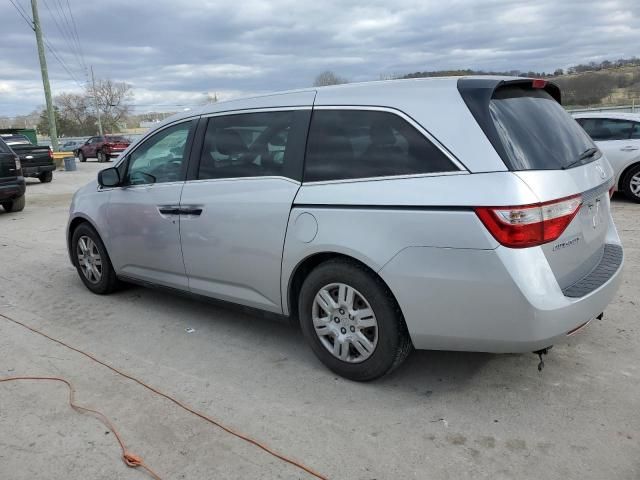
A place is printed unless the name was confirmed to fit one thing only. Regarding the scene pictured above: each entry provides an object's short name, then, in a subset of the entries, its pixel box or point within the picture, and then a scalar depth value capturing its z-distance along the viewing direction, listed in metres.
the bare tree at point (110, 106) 80.94
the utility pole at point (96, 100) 71.05
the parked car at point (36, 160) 17.80
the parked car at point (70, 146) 41.81
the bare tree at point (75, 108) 85.75
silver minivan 2.75
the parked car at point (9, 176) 10.81
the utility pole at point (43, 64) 26.02
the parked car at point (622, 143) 9.18
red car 32.31
